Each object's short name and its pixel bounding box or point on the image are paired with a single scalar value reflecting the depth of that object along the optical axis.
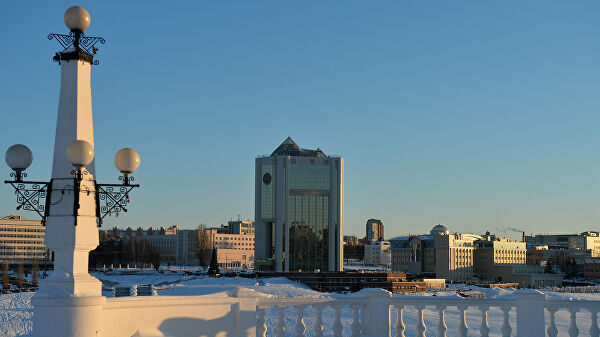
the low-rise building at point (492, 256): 180.29
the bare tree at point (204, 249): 170.62
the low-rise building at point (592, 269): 176.12
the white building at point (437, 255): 174.25
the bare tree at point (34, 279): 90.82
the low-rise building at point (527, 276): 165.00
